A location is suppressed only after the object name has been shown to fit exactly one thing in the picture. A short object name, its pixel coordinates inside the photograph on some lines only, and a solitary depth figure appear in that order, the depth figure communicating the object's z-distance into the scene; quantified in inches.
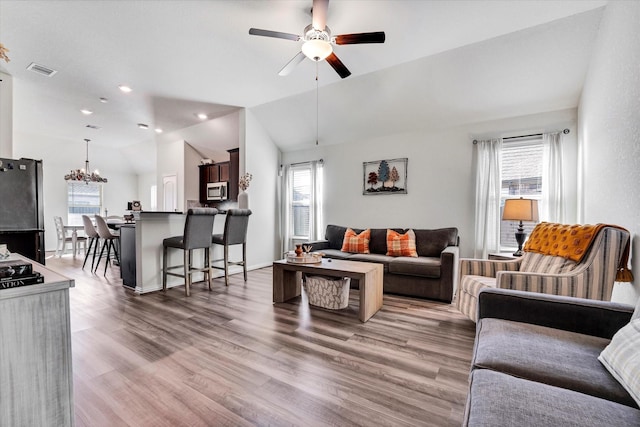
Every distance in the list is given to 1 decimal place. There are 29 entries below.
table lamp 125.4
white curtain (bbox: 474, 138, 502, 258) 151.6
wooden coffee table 106.7
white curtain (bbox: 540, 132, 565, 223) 136.6
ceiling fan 94.0
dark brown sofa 131.5
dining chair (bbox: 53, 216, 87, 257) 256.3
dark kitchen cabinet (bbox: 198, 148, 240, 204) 242.2
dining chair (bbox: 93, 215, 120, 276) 180.0
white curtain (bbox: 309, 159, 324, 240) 214.5
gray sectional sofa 30.8
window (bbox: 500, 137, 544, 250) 145.6
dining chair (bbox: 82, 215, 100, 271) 206.9
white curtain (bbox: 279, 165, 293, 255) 227.5
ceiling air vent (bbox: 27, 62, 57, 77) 146.8
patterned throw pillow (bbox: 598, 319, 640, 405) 34.2
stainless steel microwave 258.1
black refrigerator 94.6
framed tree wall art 182.7
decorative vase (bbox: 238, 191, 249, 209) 194.4
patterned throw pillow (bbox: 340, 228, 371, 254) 172.4
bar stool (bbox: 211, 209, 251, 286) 156.6
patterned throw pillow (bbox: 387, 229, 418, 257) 156.8
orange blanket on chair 73.0
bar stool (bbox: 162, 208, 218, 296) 137.6
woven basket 118.6
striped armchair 71.4
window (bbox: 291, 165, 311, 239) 224.2
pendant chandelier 279.0
